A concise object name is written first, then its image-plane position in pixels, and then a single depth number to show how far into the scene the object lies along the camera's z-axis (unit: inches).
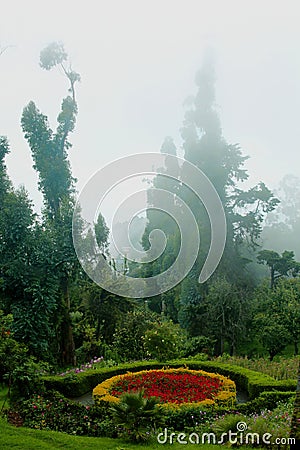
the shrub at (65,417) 241.0
